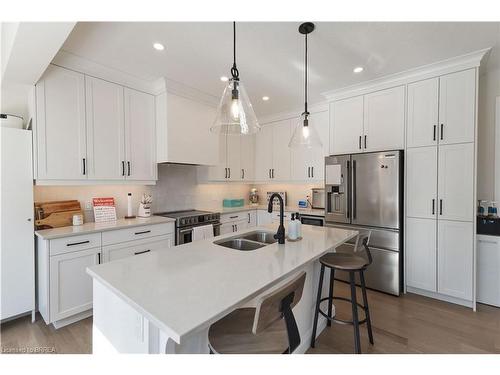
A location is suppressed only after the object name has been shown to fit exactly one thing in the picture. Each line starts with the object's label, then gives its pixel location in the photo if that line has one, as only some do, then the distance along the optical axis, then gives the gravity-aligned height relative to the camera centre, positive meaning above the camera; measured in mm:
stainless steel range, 3109 -507
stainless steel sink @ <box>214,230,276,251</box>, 2053 -504
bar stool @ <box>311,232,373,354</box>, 1802 -629
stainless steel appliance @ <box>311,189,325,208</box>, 4059 -250
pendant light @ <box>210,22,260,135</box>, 1574 +486
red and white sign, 2898 -306
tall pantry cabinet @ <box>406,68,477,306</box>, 2521 -27
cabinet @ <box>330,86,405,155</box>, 2918 +772
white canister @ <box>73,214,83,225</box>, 2600 -374
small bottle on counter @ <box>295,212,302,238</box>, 2067 -372
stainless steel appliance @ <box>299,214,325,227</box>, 3574 -546
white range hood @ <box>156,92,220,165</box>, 3123 +711
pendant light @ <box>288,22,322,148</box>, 2152 +421
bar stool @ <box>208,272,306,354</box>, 1005 -732
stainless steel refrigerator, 2859 -285
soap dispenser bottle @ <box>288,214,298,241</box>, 2039 -396
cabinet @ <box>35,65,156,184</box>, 2379 +584
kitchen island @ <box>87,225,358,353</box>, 968 -486
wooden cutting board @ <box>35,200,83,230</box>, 2469 -302
